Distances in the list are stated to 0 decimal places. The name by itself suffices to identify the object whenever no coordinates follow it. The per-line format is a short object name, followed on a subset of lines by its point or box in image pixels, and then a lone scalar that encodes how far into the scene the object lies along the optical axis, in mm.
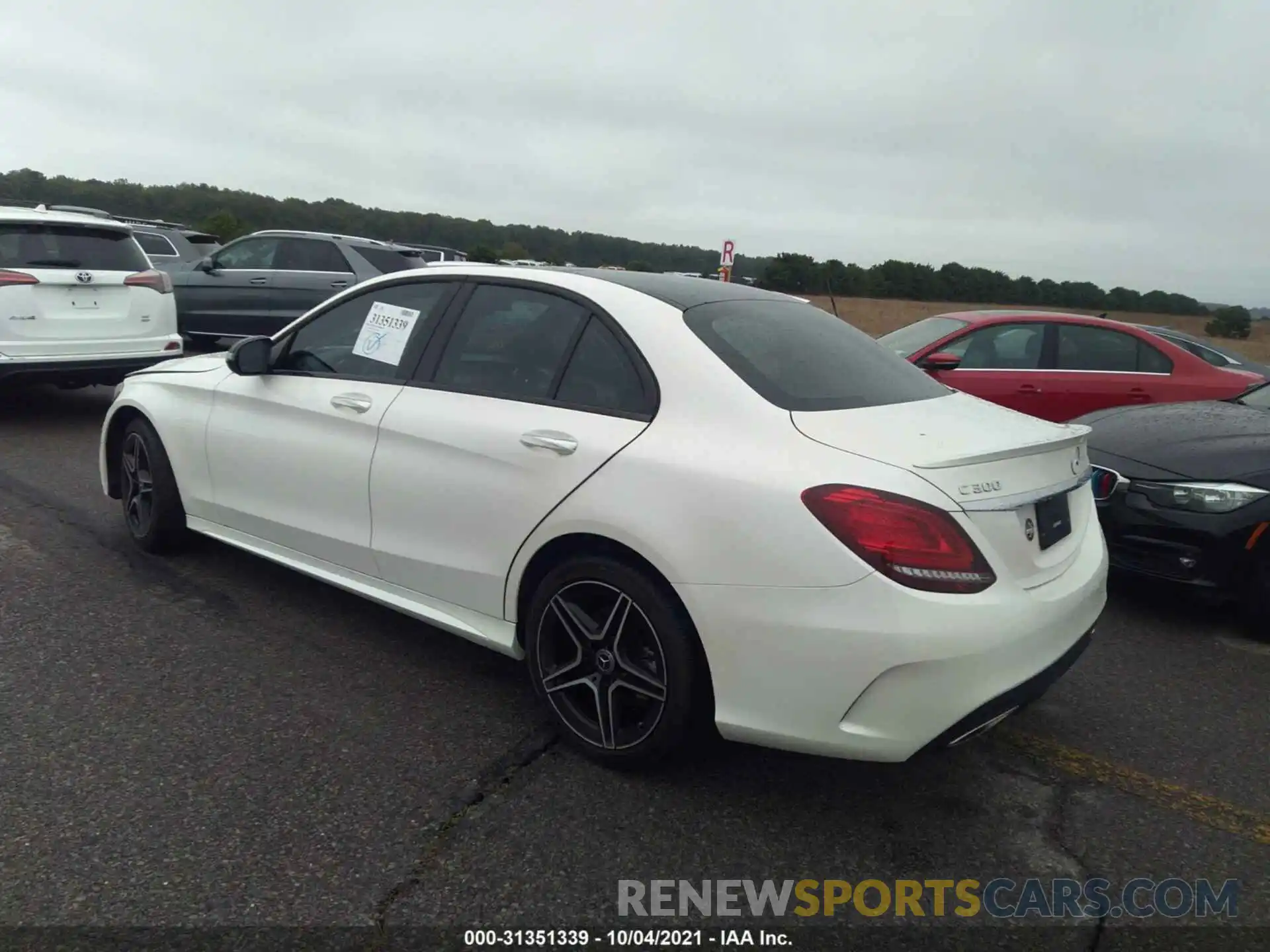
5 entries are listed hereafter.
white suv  7332
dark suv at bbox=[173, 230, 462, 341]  11570
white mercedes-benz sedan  2486
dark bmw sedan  4199
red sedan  7402
